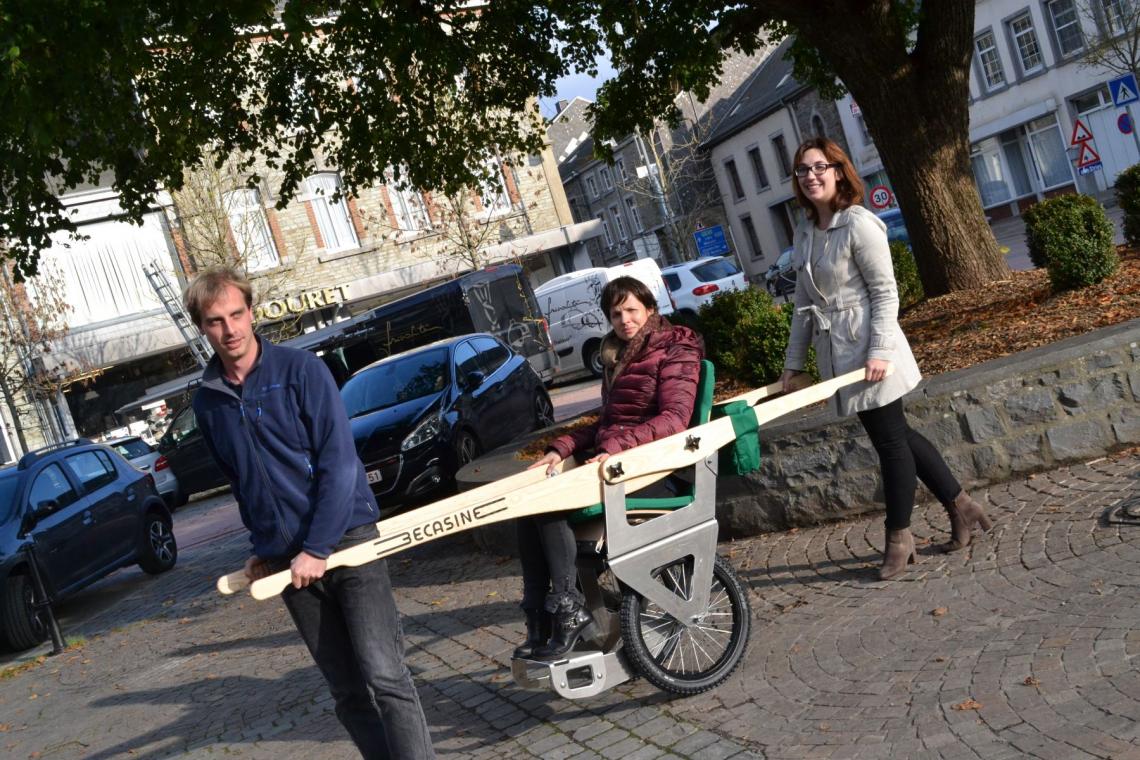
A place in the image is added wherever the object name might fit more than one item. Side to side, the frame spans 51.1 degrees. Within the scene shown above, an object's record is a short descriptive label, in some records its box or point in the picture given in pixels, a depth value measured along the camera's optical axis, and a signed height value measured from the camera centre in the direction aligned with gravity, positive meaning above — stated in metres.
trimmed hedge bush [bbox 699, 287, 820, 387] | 9.78 -0.65
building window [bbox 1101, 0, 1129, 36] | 33.96 +3.40
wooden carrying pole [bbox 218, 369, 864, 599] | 3.86 -0.62
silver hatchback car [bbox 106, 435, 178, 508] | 22.84 -0.43
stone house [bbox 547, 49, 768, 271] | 55.47 +4.85
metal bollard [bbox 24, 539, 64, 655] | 10.34 -1.08
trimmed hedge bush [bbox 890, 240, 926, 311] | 11.57 -0.72
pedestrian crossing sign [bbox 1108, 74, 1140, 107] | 18.50 +0.71
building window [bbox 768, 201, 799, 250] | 53.88 +0.91
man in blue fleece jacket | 3.88 -0.25
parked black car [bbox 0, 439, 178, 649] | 10.86 -0.64
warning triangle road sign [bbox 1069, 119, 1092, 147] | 19.36 +0.24
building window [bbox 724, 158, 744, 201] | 57.03 +3.54
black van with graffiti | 24.58 +0.58
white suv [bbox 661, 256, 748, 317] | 27.84 -0.28
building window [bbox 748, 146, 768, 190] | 54.25 +3.60
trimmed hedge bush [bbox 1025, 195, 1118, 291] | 8.65 -0.63
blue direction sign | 39.44 +0.74
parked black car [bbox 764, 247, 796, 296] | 35.31 -1.00
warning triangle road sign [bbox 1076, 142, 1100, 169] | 19.78 -0.14
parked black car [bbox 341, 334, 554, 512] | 11.98 -0.65
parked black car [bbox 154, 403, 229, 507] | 23.06 -0.58
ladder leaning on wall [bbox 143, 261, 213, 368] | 31.79 +3.26
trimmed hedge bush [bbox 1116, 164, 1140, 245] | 10.26 -0.53
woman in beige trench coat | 5.50 -0.47
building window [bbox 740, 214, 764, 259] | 57.47 +0.70
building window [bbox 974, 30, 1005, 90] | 41.88 +3.99
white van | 25.75 -0.12
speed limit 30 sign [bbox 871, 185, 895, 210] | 30.33 +0.39
